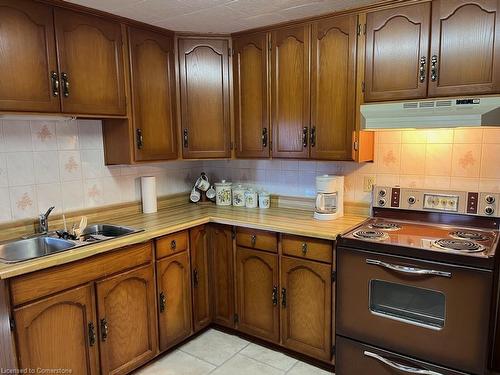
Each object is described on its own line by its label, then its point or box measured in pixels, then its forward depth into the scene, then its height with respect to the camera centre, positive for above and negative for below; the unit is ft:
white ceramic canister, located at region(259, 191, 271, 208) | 9.65 -1.37
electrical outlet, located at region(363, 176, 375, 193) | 8.41 -0.86
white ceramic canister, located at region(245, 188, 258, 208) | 9.80 -1.36
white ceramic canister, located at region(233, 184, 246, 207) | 10.02 -1.34
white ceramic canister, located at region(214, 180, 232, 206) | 10.23 -1.26
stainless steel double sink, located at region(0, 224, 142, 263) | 6.67 -1.75
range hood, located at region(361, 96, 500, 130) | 5.89 +0.52
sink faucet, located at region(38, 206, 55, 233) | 7.30 -1.37
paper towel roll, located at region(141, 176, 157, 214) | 9.27 -1.11
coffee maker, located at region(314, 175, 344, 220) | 8.18 -1.11
